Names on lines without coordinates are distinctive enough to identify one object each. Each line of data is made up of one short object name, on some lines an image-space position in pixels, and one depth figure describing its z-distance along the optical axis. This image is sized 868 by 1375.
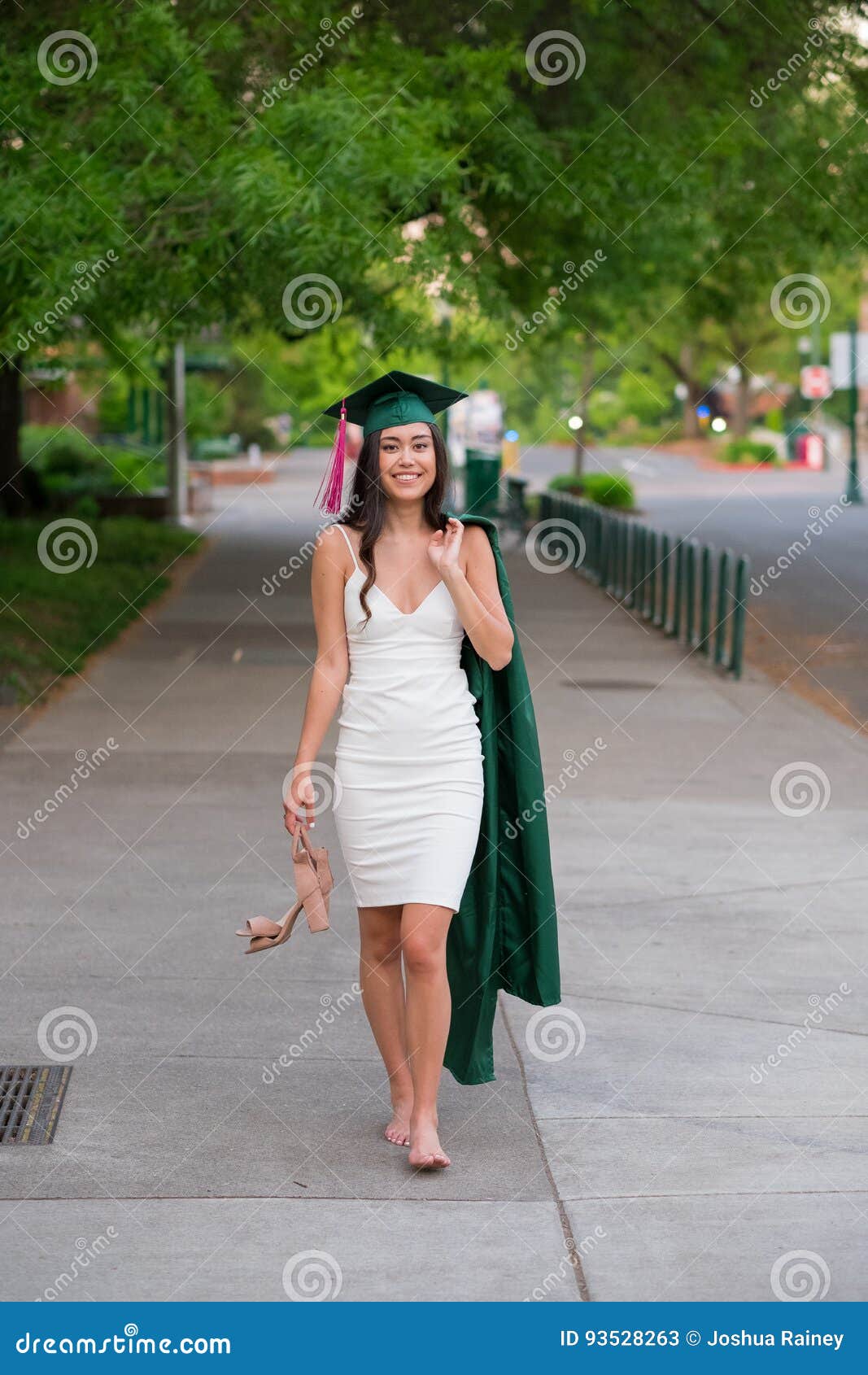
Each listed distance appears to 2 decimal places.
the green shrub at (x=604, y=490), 37.88
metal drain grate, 4.84
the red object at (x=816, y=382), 63.72
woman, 4.62
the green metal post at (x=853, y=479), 42.75
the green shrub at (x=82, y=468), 33.81
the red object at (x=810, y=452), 66.49
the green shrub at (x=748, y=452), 68.50
